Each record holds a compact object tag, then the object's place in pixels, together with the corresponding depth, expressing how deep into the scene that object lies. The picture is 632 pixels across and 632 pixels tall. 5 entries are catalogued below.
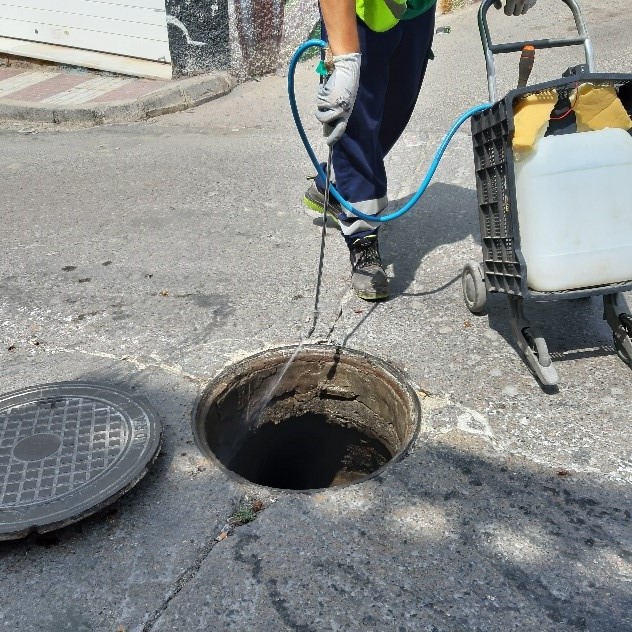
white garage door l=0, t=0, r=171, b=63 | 6.79
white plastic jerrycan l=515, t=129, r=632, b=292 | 2.41
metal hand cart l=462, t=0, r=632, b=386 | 2.40
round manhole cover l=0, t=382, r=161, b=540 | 2.07
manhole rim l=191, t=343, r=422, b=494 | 2.26
